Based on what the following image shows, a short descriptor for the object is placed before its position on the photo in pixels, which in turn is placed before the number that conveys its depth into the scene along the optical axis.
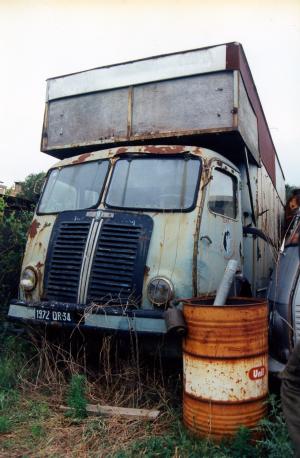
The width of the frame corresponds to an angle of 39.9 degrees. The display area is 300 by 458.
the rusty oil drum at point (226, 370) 2.98
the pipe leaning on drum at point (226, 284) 3.51
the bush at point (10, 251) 5.78
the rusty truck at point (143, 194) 3.96
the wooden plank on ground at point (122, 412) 3.41
